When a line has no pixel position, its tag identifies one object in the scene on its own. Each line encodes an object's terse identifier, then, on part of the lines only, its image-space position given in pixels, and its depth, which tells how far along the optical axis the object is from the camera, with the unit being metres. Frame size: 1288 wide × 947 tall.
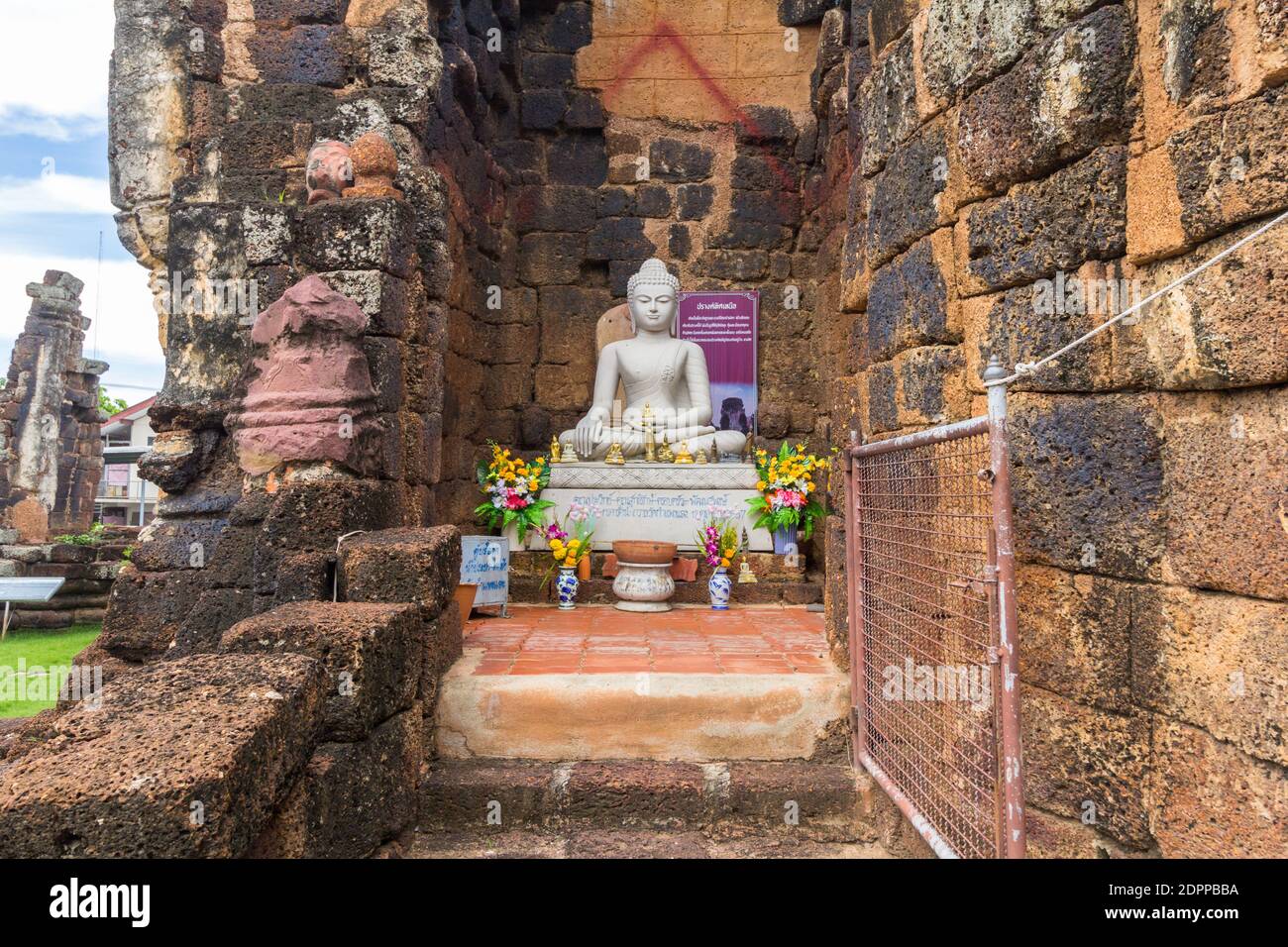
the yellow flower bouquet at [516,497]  6.25
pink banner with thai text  7.63
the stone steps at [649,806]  3.29
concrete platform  3.50
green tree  30.97
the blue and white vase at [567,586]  5.67
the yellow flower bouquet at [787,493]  6.16
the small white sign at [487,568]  5.10
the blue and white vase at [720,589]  5.73
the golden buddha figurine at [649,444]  6.70
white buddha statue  7.12
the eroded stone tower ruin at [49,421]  12.71
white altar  6.25
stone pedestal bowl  5.57
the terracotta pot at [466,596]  4.83
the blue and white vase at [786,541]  6.25
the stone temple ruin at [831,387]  1.89
